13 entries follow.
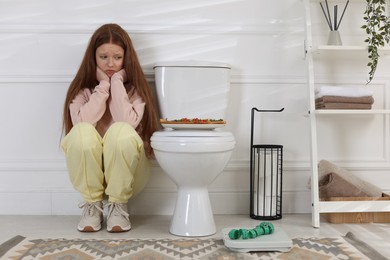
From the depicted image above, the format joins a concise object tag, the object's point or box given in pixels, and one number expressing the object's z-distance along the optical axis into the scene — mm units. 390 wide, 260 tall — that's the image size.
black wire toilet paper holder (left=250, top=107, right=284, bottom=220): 2570
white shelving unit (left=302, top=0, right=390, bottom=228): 2391
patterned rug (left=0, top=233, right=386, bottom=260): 1872
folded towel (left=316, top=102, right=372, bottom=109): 2438
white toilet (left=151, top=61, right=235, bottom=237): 2150
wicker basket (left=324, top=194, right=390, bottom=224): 2473
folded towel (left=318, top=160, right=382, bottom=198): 2514
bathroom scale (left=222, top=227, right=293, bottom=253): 1945
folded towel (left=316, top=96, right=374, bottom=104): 2436
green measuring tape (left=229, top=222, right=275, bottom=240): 2006
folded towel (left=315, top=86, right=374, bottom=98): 2438
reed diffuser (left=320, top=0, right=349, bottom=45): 2582
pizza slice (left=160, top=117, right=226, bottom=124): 2221
